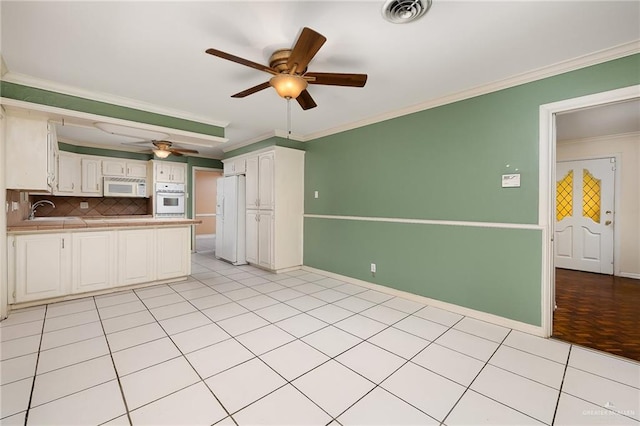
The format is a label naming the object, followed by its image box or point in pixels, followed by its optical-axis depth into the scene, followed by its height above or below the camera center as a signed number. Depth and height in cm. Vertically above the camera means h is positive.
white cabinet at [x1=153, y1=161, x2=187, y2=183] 632 +94
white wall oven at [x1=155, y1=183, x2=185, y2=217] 627 +27
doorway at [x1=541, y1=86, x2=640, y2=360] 293 -25
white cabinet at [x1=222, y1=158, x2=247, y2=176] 543 +93
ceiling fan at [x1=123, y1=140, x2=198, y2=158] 429 +104
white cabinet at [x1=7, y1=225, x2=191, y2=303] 301 -63
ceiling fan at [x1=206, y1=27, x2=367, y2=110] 197 +109
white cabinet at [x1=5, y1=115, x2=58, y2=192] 287 +63
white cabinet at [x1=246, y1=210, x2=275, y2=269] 481 -50
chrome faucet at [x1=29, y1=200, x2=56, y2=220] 462 +9
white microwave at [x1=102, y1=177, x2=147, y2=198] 585 +53
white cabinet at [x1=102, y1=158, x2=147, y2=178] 587 +96
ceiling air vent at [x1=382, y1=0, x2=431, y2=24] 168 +130
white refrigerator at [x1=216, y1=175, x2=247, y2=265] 542 -15
